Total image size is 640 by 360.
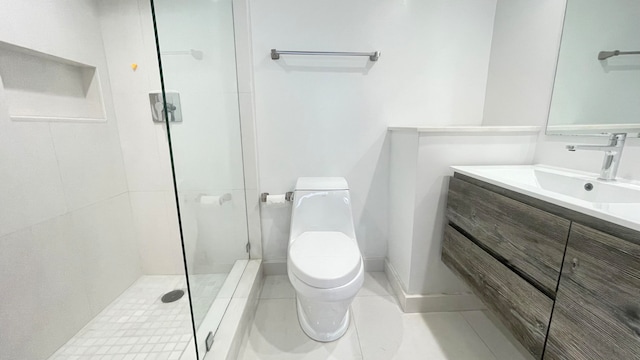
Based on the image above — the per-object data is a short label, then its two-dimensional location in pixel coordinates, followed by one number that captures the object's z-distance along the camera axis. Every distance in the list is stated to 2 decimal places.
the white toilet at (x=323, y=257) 1.10
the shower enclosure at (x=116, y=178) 1.01
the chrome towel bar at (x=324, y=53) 1.52
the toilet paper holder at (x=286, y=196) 1.70
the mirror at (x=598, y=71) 1.00
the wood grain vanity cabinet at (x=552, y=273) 0.60
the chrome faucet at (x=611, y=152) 0.92
